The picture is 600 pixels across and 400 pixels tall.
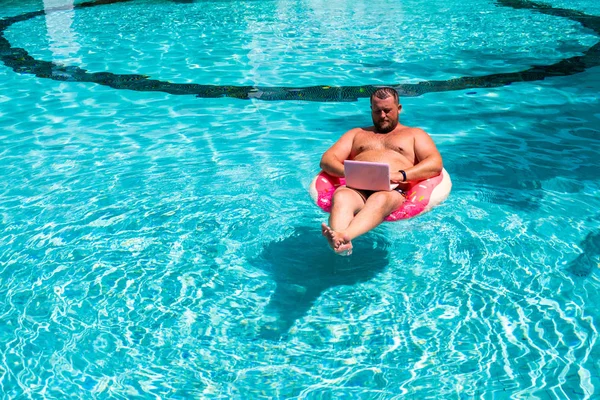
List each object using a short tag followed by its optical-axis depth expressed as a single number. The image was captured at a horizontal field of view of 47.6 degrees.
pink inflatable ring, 4.39
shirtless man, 4.20
